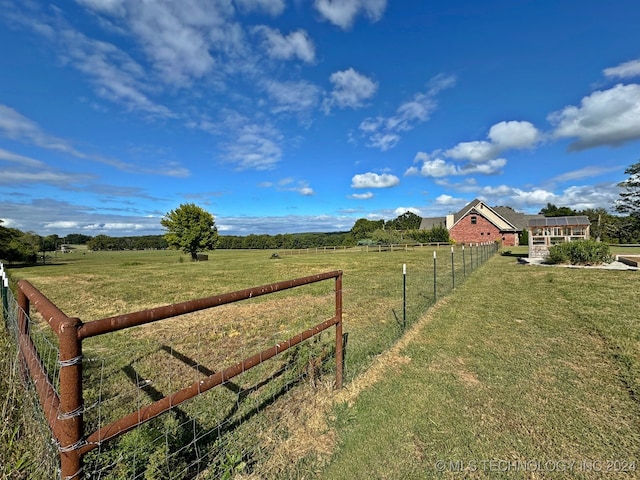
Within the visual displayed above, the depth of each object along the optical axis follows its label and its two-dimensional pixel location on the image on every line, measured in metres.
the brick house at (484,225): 42.75
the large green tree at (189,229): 37.75
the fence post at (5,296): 3.94
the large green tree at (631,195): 41.53
